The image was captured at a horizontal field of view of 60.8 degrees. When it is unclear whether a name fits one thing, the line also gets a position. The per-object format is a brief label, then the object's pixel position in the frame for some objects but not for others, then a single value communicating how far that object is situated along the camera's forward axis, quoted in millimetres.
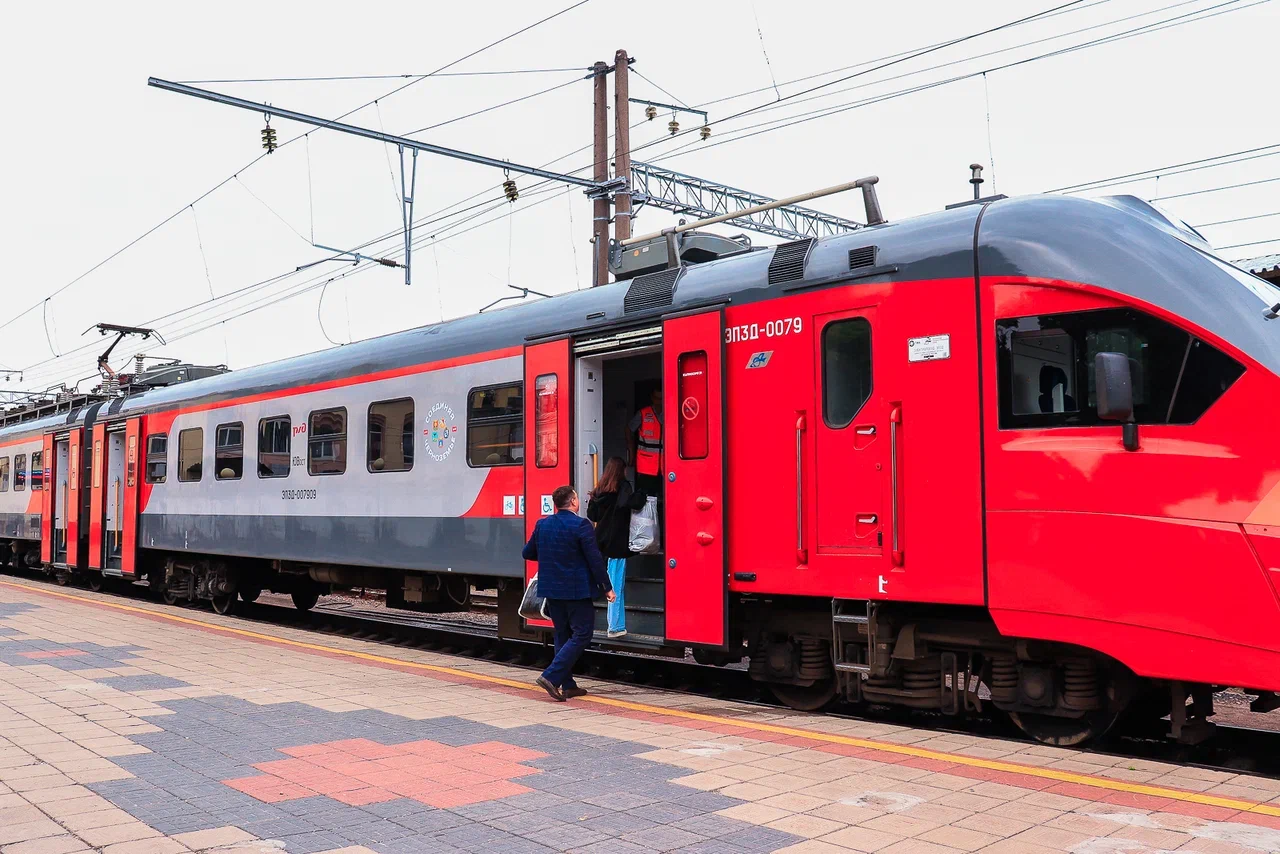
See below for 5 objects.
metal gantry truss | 19078
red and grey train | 5969
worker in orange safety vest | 9469
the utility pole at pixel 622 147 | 17250
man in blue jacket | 8289
